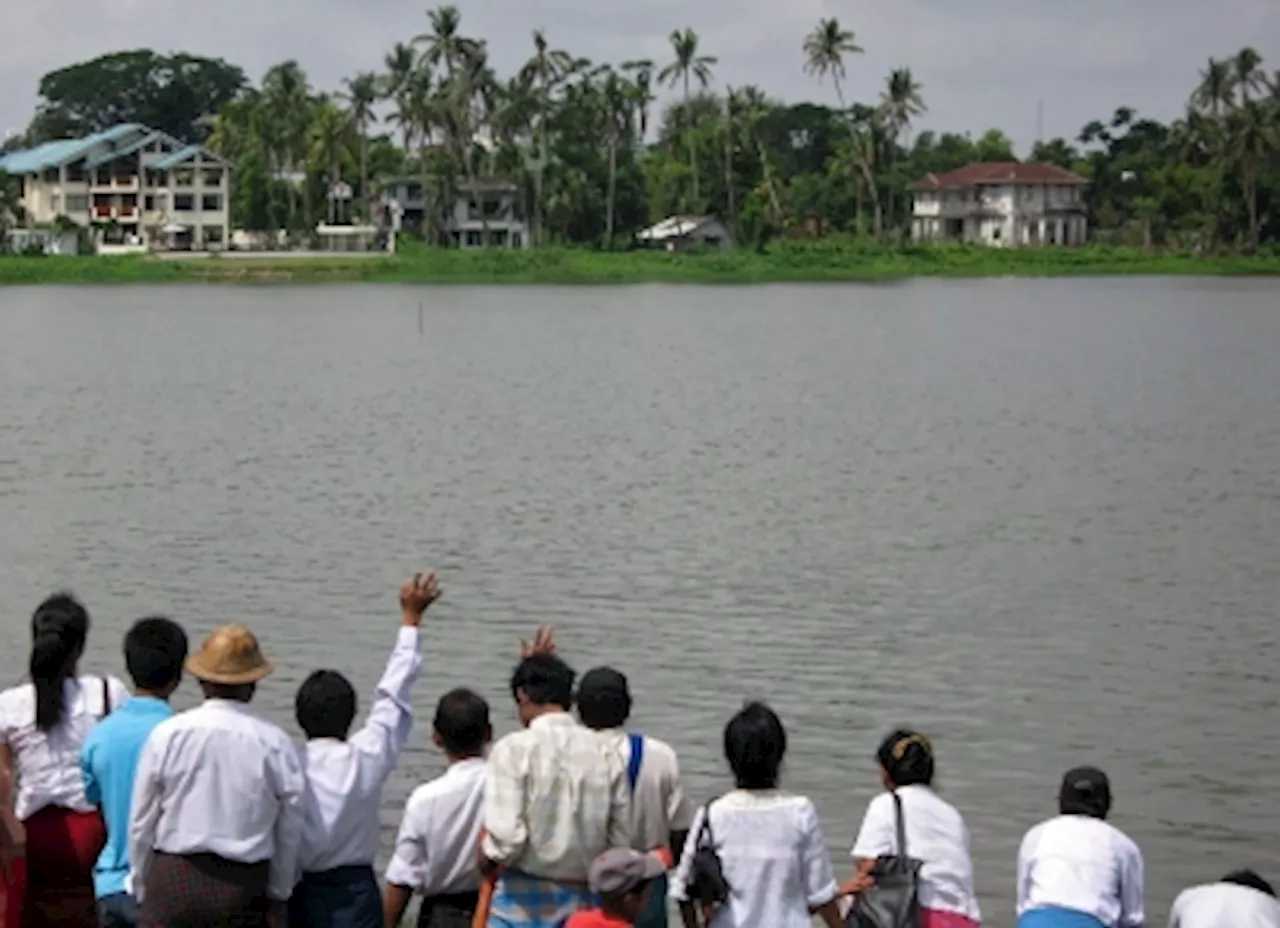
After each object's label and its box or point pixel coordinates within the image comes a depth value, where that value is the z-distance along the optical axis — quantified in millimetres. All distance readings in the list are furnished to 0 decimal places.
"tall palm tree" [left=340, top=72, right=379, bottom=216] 126000
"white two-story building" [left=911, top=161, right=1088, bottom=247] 144000
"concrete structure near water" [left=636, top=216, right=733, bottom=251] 127000
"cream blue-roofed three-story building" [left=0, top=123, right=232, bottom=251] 127000
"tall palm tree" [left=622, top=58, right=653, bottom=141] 125062
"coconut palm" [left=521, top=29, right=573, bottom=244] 121812
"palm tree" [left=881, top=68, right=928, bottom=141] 130875
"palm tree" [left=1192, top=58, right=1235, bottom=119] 135000
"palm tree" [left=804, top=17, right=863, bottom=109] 130375
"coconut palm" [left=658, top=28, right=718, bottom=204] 125562
